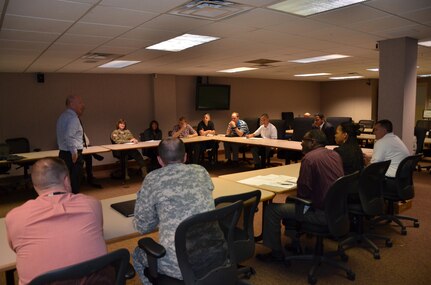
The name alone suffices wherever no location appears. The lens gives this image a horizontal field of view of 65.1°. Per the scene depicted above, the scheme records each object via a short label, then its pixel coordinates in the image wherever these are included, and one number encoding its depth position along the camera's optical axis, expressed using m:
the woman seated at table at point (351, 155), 3.30
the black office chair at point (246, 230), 2.13
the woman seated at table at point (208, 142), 7.97
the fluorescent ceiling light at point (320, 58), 6.03
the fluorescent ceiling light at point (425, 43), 4.78
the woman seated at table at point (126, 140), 6.90
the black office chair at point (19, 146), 6.31
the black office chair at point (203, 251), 1.65
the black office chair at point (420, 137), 6.44
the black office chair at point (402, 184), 3.54
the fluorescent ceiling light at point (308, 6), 2.83
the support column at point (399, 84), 4.37
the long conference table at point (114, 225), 1.74
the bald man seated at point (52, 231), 1.38
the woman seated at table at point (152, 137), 7.44
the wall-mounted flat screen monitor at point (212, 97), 9.45
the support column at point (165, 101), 8.74
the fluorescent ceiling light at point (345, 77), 10.85
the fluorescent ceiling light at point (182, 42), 4.21
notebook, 2.37
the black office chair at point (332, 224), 2.51
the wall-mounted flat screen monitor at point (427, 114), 10.45
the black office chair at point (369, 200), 3.03
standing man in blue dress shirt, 4.32
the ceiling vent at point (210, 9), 2.81
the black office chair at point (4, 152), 5.22
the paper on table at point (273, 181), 3.07
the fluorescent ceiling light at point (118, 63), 6.16
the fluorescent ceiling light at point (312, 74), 9.37
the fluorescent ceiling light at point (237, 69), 7.79
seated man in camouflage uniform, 1.79
